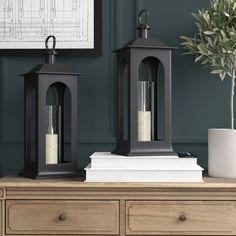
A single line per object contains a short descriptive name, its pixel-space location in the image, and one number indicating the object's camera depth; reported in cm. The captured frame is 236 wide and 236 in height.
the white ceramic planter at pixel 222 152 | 236
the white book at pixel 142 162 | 227
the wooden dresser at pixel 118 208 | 222
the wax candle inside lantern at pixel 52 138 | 239
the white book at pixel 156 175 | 226
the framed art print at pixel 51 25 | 262
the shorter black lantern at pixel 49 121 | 235
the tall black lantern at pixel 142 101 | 232
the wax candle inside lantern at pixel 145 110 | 236
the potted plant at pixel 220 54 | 236
